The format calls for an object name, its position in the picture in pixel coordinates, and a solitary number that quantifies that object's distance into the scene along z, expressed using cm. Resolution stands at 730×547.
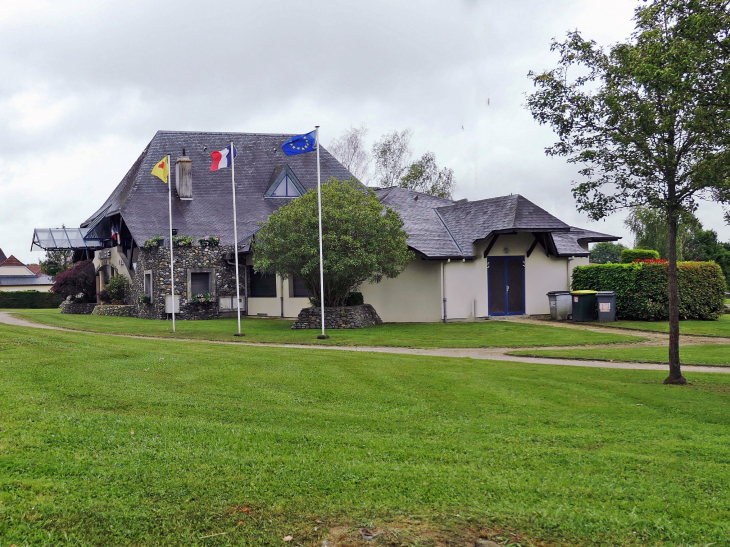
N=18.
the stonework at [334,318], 2275
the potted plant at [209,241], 2903
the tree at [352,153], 5241
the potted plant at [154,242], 2827
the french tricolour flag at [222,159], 2286
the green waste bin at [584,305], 2458
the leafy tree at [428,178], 5156
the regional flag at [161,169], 2461
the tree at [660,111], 911
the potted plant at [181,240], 2853
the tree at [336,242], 2227
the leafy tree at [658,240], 5478
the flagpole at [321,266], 1958
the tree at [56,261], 5786
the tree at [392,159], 5250
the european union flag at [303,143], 2008
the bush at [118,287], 3250
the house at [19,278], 7538
